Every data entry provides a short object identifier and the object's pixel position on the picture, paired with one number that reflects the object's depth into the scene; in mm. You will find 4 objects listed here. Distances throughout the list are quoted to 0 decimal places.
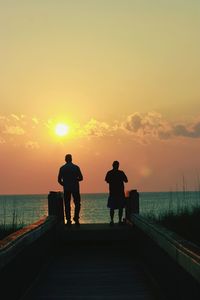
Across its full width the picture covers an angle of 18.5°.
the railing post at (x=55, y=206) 15729
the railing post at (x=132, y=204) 15706
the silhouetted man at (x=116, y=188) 16516
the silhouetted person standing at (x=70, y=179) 15734
